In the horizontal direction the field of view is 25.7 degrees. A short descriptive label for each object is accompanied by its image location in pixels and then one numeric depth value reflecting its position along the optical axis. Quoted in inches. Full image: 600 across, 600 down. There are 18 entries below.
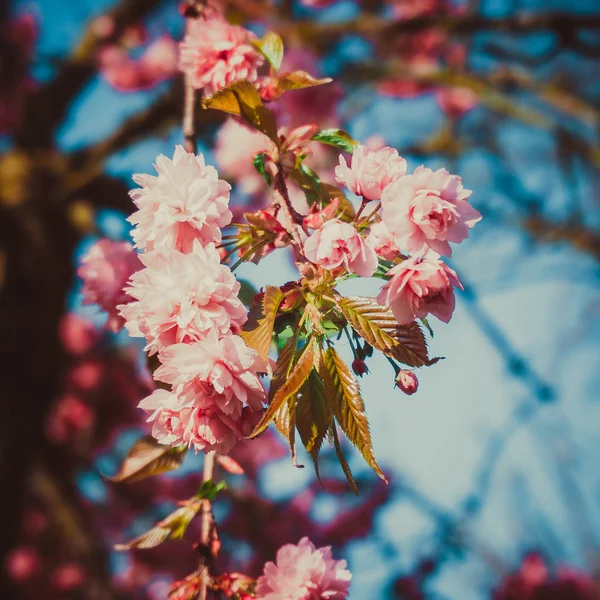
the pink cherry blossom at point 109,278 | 24.7
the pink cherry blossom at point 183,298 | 19.0
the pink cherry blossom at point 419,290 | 18.5
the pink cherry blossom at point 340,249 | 18.8
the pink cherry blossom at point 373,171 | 19.8
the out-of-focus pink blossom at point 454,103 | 116.3
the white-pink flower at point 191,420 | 19.1
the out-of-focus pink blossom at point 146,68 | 111.8
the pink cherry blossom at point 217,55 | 23.2
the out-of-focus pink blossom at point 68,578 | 125.4
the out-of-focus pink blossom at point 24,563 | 133.9
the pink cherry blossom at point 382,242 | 19.4
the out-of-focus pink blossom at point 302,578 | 20.4
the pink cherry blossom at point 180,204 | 19.8
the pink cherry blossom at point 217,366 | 18.7
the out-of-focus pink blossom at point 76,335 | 149.0
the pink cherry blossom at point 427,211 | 18.8
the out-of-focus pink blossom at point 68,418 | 154.0
